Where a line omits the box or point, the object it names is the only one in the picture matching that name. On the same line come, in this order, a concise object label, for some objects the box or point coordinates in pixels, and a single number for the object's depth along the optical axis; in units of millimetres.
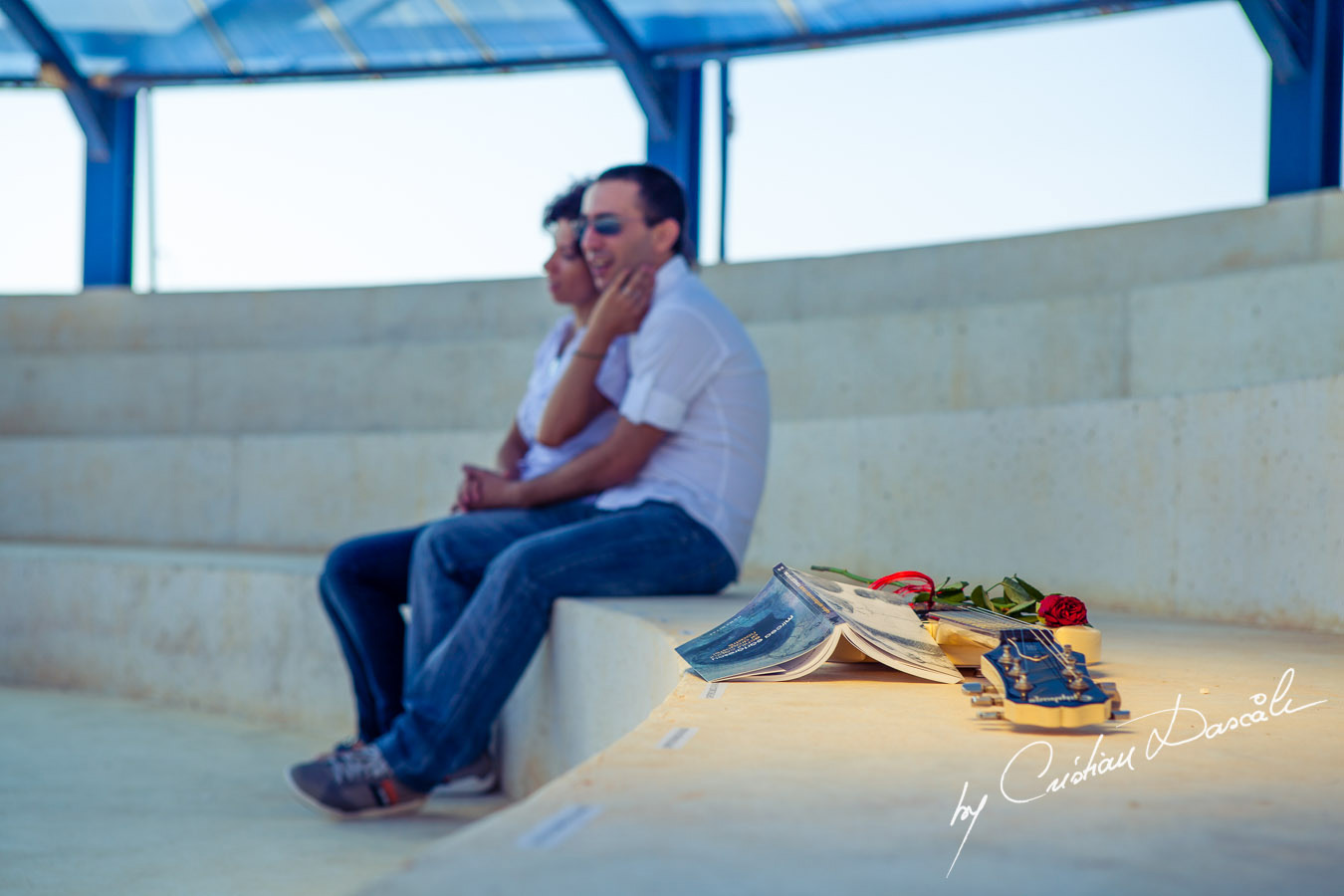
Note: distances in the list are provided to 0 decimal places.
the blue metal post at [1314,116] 5840
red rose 1847
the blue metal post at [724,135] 7586
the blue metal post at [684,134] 7500
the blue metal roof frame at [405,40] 6938
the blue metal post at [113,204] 8156
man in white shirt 2537
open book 1680
